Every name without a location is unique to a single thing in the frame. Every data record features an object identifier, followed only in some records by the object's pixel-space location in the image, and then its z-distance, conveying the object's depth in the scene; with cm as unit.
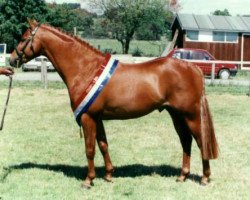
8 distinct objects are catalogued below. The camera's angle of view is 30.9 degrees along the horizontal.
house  3538
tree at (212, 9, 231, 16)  9674
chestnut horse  667
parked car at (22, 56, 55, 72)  2728
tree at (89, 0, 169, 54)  4716
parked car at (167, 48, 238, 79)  2561
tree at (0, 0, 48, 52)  3606
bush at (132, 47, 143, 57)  4517
